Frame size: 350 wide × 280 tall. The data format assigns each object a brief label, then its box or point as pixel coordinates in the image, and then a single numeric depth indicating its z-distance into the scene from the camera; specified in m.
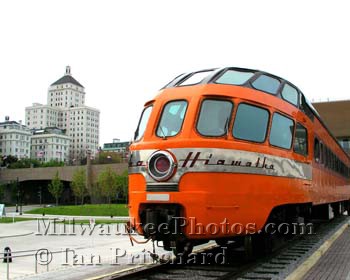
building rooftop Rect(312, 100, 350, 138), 55.56
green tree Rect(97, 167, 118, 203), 77.12
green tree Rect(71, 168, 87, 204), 84.94
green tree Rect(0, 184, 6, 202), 105.78
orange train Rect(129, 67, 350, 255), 7.67
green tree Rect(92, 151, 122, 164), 122.06
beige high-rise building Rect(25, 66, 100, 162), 178.12
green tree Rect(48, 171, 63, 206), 90.19
